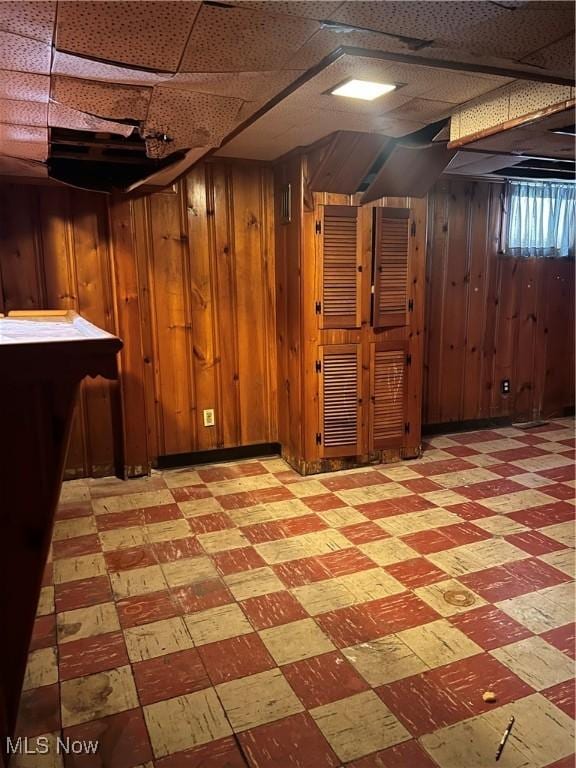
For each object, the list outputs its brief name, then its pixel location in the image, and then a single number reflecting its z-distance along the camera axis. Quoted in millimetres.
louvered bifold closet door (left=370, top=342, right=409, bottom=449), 3855
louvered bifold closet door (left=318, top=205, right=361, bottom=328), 3527
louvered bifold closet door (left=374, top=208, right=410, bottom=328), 3684
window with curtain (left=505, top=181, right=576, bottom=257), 4598
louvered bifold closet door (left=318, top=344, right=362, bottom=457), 3695
